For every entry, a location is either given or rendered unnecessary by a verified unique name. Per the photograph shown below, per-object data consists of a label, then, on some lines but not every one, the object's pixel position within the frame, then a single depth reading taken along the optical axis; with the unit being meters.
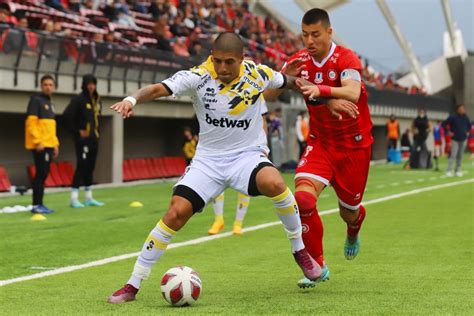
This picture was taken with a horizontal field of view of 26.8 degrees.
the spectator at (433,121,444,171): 43.00
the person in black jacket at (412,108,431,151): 35.66
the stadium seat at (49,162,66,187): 24.28
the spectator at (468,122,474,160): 48.45
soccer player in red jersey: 8.12
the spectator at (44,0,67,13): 27.59
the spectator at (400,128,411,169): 49.40
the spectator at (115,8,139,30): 31.00
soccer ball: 7.18
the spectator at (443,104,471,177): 29.64
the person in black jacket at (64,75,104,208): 17.94
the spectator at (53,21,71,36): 24.65
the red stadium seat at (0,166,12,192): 22.03
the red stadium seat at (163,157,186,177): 30.57
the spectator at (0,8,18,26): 21.32
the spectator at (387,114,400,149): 43.00
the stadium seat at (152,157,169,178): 29.73
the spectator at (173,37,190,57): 30.84
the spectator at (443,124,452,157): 29.96
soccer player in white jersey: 7.49
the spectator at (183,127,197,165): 23.41
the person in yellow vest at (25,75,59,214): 16.59
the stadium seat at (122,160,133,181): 27.98
